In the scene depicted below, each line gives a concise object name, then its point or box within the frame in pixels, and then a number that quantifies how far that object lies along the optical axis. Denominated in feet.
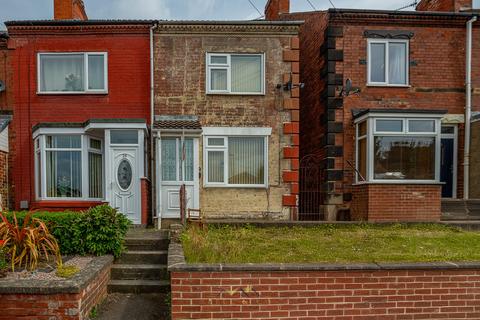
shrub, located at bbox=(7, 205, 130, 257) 19.92
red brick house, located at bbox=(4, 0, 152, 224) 33.86
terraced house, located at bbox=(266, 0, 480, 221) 35.73
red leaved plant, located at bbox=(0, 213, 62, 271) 17.40
